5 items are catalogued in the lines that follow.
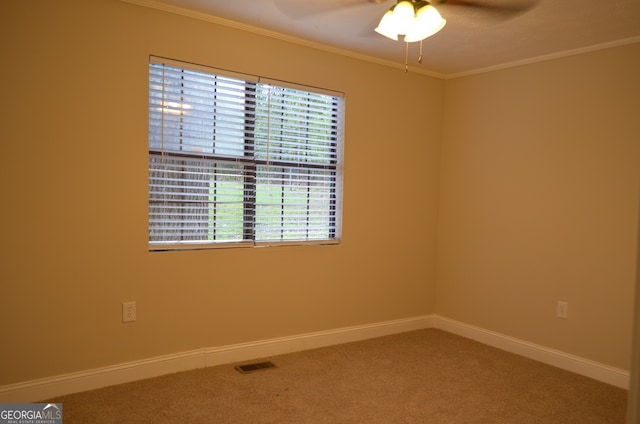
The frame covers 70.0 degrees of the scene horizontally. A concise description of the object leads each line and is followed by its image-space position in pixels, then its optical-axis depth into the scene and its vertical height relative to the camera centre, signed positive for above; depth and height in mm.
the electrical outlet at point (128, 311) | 2815 -735
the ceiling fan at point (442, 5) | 2551 +1110
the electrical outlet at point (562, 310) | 3390 -804
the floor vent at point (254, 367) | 3089 -1181
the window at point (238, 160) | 2945 +254
